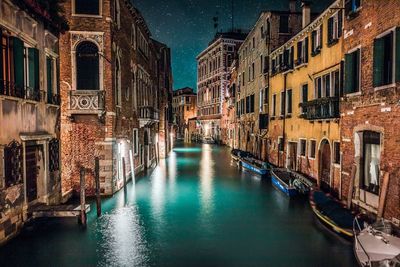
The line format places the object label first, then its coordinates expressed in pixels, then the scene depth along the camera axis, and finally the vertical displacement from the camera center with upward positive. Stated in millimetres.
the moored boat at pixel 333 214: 9338 -2812
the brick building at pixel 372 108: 9070 +474
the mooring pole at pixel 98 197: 11891 -2589
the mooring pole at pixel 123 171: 15352 -2148
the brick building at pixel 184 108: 75250 +3823
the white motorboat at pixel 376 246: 6773 -2752
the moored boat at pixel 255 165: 21077 -2819
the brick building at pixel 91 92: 13422 +1370
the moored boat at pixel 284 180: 15180 -2849
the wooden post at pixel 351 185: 11086 -2083
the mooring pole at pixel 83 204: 10670 -2551
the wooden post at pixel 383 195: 9039 -1969
